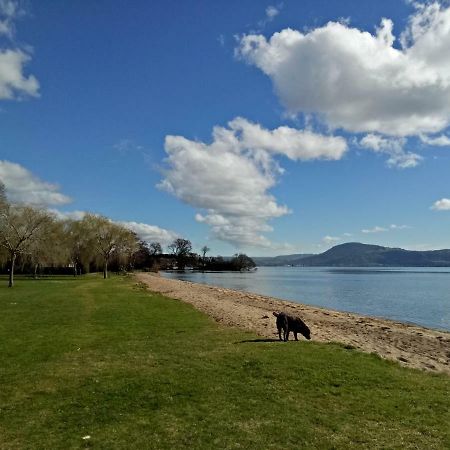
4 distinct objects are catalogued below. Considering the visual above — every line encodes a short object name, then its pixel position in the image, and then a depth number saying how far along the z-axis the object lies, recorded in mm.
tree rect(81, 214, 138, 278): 82750
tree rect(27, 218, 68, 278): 59125
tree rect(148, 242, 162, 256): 196600
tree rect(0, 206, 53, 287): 51312
